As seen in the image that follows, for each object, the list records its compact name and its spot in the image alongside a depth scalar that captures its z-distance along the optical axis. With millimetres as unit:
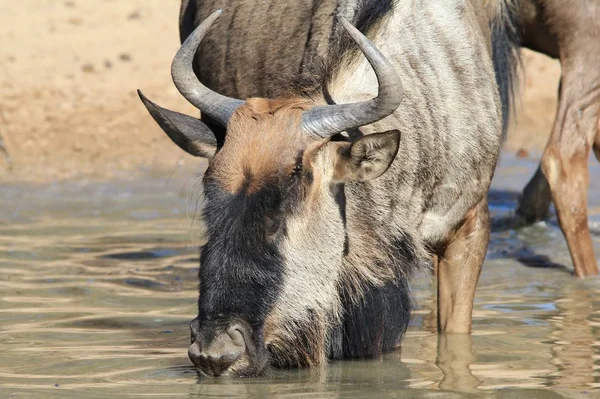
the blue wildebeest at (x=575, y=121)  15008
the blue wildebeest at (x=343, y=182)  9352
